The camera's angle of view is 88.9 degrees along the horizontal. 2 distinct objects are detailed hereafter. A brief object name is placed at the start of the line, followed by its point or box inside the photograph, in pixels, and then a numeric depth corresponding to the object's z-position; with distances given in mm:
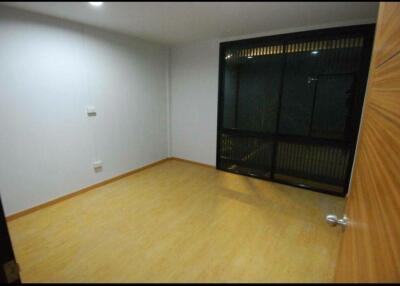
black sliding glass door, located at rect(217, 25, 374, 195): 2400
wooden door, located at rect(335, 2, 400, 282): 434
